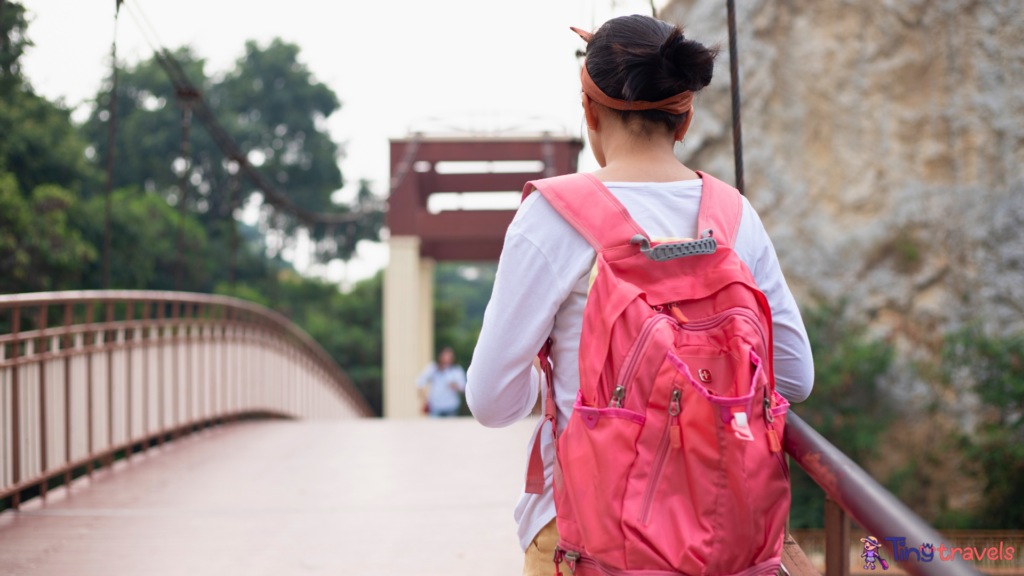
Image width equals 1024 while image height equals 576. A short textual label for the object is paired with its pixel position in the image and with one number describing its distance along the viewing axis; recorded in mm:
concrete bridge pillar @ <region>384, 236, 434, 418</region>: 14156
